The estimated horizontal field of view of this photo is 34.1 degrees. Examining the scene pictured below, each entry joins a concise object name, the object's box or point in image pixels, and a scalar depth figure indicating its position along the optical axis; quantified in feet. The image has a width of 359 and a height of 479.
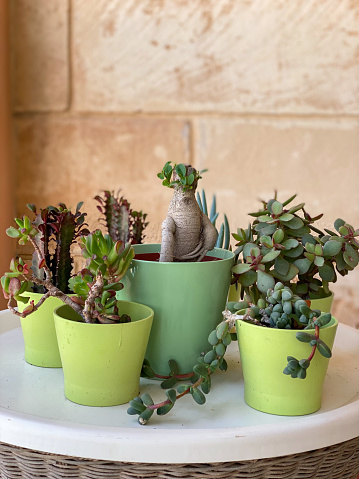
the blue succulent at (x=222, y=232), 3.20
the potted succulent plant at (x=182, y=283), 2.30
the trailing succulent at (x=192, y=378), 1.98
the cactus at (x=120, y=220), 2.99
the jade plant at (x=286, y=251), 2.32
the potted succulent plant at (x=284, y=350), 1.98
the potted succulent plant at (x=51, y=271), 2.49
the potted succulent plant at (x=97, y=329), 2.02
